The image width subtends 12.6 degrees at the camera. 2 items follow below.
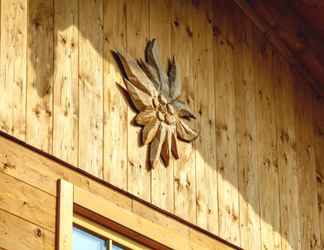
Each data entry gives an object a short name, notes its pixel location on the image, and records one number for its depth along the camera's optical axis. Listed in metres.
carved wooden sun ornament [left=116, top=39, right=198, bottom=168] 8.30
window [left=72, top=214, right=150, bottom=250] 7.70
